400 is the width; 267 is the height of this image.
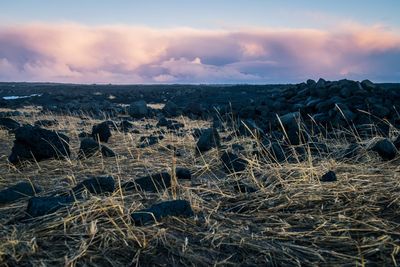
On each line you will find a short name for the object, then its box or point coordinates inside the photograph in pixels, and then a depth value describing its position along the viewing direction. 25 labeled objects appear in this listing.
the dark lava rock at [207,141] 7.01
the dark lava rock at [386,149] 5.73
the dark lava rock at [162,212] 3.14
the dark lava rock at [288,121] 9.53
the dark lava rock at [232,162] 5.16
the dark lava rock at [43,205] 3.31
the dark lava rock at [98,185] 3.99
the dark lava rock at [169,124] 12.15
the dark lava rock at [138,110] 18.44
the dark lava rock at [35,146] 5.94
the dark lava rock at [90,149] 6.43
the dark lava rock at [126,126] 11.51
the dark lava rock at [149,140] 7.71
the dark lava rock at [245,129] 9.08
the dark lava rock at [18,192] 3.86
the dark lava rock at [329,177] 4.37
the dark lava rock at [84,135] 9.33
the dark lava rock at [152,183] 4.21
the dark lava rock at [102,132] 8.64
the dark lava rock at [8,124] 10.30
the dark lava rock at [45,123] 12.18
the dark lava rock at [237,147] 6.95
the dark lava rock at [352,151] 5.91
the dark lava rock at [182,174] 4.90
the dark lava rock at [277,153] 5.95
